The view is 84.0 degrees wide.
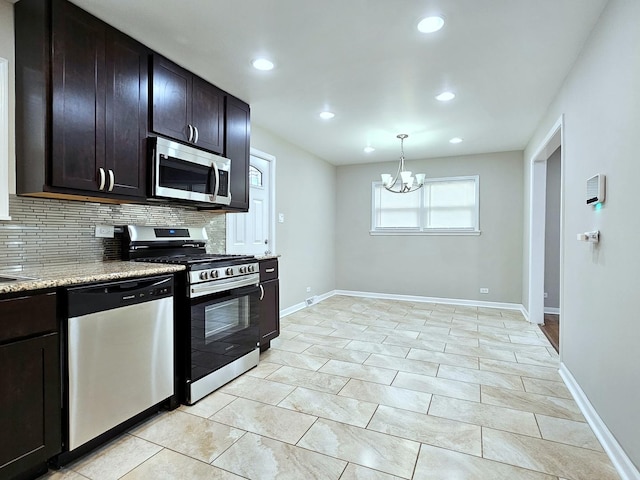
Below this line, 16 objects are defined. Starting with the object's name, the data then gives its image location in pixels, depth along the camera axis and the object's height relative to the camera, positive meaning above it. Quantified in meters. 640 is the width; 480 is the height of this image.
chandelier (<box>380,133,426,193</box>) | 4.56 +0.75
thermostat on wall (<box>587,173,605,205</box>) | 2.08 +0.30
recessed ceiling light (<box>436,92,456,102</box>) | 3.41 +1.38
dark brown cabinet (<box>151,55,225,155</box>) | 2.66 +1.06
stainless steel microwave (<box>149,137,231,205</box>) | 2.64 +0.52
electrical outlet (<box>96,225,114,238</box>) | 2.61 +0.04
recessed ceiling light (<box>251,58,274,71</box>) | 2.78 +1.38
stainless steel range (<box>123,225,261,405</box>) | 2.47 -0.55
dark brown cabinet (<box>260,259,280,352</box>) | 3.46 -0.67
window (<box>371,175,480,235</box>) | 5.97 +0.50
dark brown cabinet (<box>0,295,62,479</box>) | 1.54 -0.72
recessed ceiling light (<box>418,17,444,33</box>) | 2.23 +1.37
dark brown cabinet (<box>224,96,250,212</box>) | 3.41 +0.88
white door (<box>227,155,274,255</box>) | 4.12 +0.20
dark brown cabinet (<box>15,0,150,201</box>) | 2.02 +0.81
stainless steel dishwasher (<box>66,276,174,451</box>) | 1.81 -0.66
